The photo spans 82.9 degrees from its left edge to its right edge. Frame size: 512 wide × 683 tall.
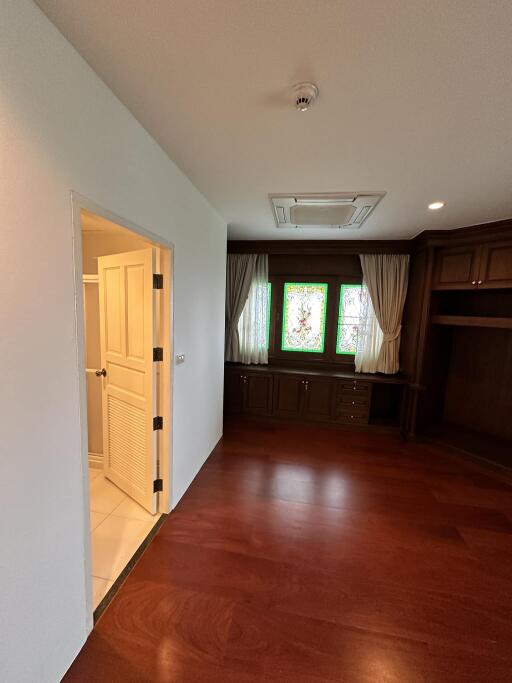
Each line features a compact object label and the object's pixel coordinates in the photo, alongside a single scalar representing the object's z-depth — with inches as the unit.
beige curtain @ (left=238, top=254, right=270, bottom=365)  167.0
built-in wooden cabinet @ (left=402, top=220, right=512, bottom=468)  119.9
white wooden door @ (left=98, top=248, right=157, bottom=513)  81.2
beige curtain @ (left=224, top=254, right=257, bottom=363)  166.1
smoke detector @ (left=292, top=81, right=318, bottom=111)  48.4
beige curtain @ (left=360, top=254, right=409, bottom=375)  154.7
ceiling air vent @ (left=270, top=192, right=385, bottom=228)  95.1
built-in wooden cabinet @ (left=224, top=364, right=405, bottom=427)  154.9
